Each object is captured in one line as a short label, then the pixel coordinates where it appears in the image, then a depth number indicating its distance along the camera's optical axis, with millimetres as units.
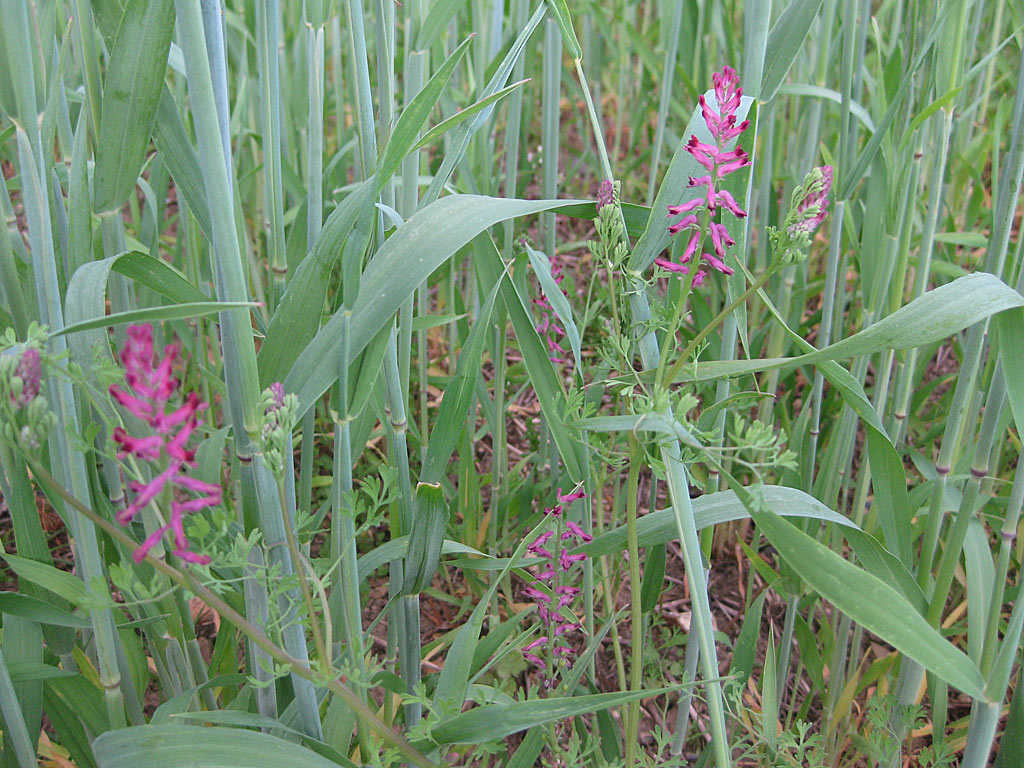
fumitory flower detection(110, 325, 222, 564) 184
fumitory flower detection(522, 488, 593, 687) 299
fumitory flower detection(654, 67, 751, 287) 233
